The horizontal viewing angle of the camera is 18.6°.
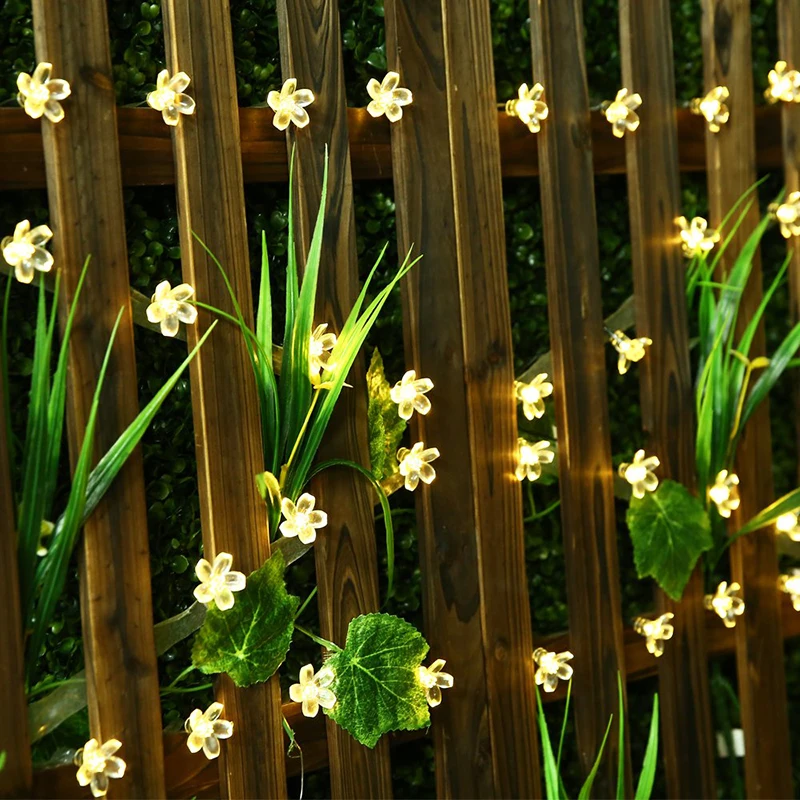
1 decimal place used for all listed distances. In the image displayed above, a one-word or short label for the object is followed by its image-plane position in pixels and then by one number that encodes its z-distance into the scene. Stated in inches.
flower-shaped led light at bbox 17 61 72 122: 41.9
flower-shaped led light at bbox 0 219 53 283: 41.8
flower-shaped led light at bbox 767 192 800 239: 49.8
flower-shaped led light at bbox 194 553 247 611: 43.1
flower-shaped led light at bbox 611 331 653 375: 47.8
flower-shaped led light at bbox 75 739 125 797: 42.3
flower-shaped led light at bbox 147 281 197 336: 42.9
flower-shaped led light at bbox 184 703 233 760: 43.2
